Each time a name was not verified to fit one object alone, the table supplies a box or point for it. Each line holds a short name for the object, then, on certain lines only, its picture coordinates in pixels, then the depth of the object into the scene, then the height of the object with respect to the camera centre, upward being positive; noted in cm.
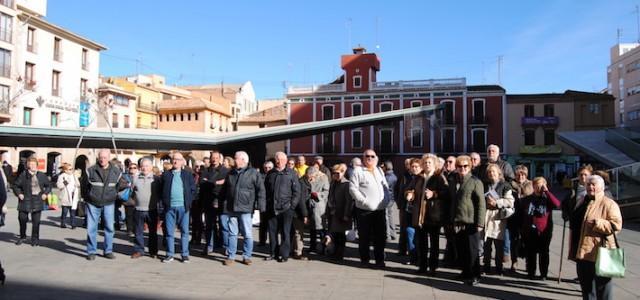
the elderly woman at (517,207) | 705 -55
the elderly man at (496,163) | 753 +9
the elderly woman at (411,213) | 734 -74
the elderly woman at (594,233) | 478 -63
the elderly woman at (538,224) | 665 -77
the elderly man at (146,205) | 787 -64
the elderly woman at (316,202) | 859 -61
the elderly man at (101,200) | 754 -55
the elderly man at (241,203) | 736 -55
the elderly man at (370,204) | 721 -53
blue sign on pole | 3750 +417
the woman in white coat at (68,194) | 1146 -68
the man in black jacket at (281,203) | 763 -56
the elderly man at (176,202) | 750 -56
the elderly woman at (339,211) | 785 -71
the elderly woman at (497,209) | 665 -54
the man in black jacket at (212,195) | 822 -50
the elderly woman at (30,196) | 888 -58
